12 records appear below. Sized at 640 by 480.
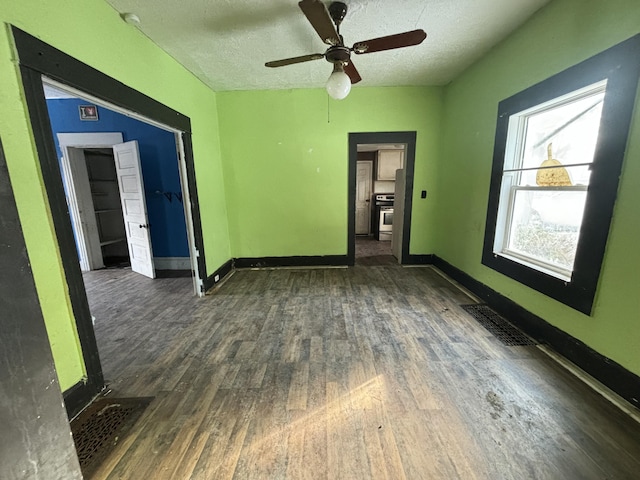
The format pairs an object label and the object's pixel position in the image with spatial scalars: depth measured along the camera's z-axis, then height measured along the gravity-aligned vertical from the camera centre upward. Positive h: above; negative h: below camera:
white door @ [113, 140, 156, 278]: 3.69 -0.17
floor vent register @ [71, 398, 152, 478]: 1.30 -1.32
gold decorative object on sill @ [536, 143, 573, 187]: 2.05 +0.11
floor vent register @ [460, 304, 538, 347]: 2.18 -1.28
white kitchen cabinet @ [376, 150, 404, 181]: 6.38 +0.67
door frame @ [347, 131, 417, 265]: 3.89 +0.24
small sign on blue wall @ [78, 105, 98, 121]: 3.86 +1.24
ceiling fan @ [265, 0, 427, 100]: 1.62 +1.08
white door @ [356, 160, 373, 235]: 6.77 +0.04
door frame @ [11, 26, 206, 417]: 1.34 +0.30
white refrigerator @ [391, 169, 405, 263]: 4.31 -0.45
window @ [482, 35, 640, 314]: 1.62 +0.11
